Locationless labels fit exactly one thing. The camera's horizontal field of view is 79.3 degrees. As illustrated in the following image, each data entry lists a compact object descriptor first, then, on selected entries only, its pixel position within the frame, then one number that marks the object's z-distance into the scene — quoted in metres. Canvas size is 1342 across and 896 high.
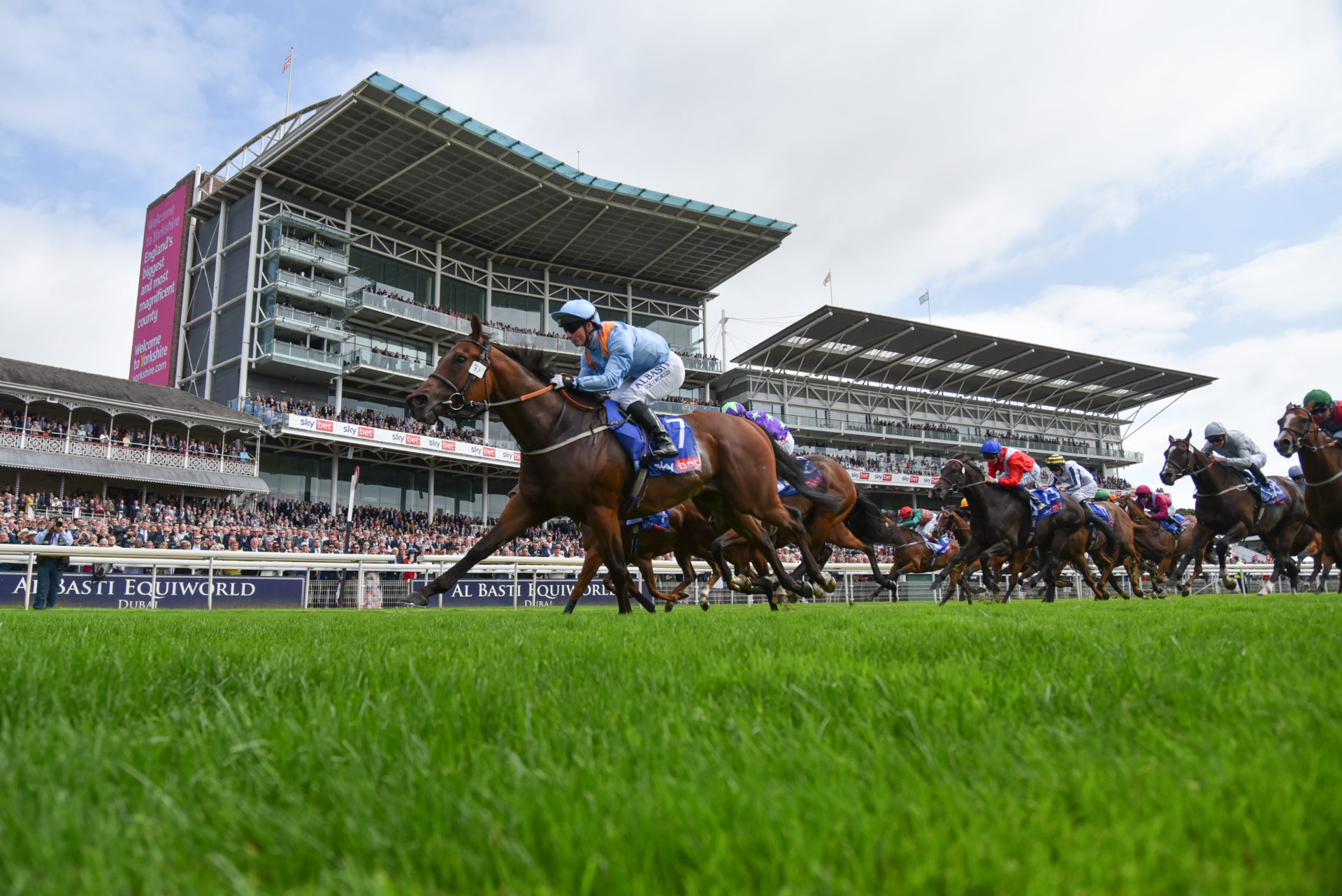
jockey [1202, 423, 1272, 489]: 11.95
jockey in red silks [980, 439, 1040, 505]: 11.52
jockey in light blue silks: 6.99
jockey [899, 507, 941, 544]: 16.48
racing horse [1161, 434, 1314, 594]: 11.96
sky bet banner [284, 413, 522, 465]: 35.78
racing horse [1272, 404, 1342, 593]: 9.34
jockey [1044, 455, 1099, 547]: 13.12
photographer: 11.94
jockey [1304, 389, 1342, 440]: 9.69
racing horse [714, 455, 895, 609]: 10.64
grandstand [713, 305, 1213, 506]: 51.84
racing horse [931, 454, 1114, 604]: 11.26
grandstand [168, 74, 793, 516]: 39.38
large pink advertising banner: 44.28
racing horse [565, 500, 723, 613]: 10.63
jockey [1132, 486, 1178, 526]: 17.33
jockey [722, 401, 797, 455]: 9.20
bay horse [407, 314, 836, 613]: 6.45
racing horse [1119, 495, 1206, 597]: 17.19
